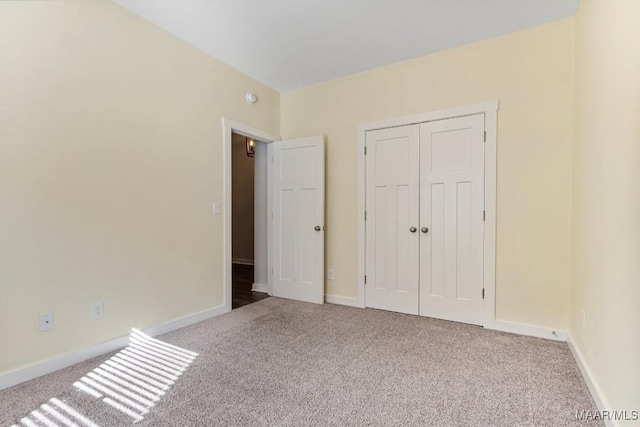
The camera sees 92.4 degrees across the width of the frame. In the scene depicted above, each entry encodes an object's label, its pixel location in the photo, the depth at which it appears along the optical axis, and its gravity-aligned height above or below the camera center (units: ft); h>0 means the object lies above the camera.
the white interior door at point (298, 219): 11.91 -0.50
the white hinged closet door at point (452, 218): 9.40 -0.38
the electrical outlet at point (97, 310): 7.35 -2.51
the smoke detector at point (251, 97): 11.62 +4.14
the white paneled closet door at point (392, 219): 10.42 -0.44
